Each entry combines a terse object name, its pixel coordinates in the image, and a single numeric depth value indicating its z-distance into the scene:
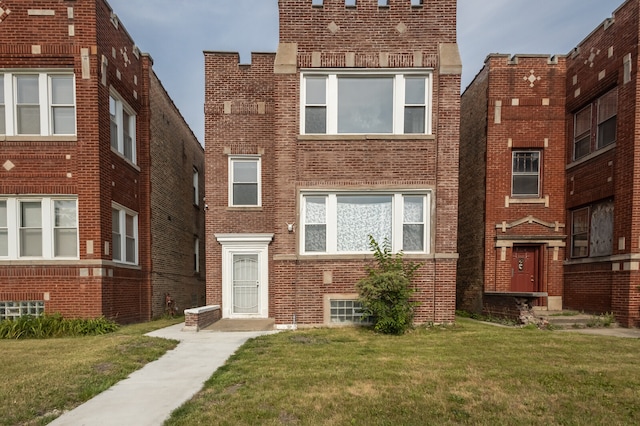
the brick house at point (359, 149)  8.69
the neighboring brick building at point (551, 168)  10.01
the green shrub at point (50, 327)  8.02
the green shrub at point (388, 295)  7.78
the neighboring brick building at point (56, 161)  8.82
